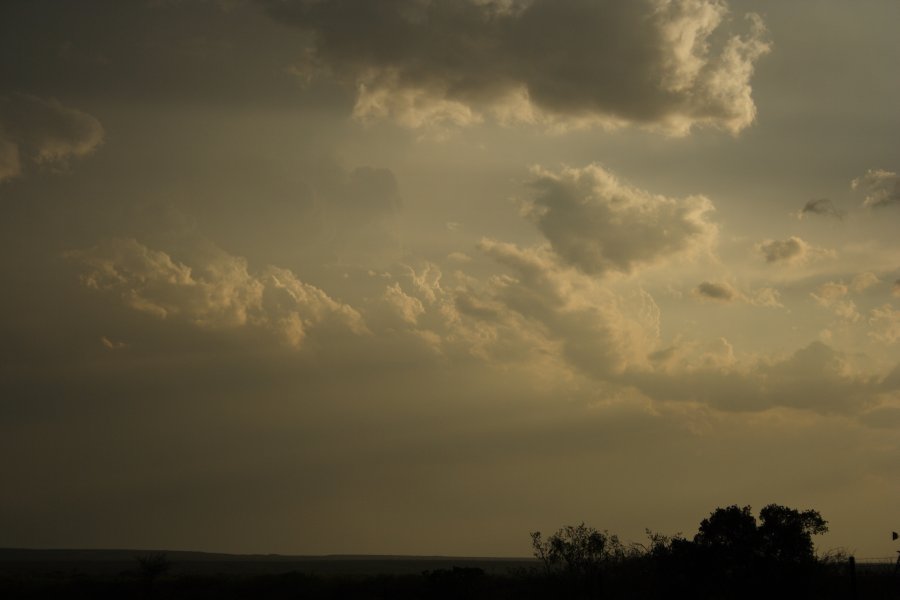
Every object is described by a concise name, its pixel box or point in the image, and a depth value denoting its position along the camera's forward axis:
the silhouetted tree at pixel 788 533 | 39.66
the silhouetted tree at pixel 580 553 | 51.24
